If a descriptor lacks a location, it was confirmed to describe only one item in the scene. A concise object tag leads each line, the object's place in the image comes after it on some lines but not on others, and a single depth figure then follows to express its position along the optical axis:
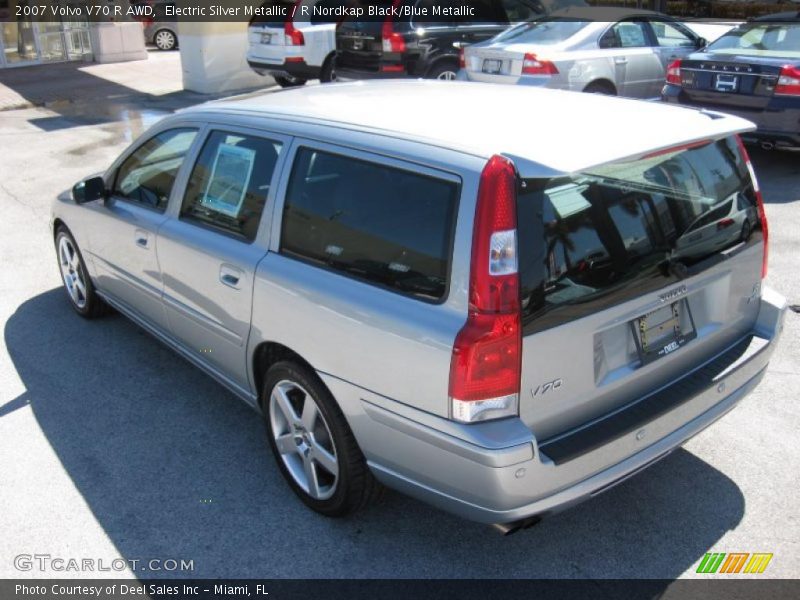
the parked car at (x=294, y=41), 13.35
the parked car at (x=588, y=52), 9.35
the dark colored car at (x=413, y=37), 11.66
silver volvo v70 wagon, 2.61
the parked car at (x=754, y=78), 7.88
